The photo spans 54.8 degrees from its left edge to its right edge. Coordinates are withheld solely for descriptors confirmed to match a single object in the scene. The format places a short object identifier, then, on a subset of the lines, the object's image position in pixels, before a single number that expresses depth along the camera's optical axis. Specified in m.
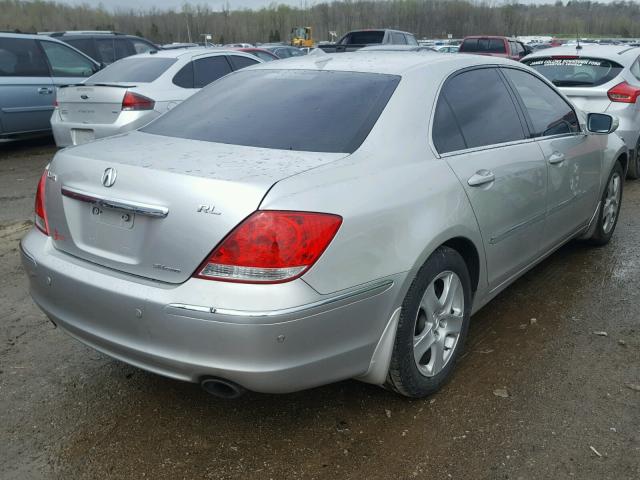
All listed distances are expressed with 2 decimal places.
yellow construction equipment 43.06
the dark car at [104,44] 13.20
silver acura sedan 2.18
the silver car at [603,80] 6.93
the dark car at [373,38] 17.73
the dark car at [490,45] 20.34
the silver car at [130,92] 7.42
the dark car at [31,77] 9.13
